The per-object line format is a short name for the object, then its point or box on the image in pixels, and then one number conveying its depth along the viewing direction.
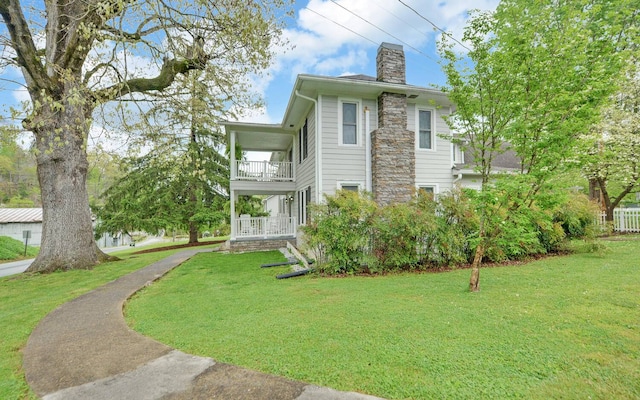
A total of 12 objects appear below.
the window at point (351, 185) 9.69
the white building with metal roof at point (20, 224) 23.25
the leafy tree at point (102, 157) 8.63
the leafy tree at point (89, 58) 7.04
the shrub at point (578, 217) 9.30
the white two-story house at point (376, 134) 9.48
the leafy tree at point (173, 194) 18.05
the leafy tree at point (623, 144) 12.98
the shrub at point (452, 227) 7.72
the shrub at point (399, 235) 7.39
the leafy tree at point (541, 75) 4.58
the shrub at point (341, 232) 7.29
